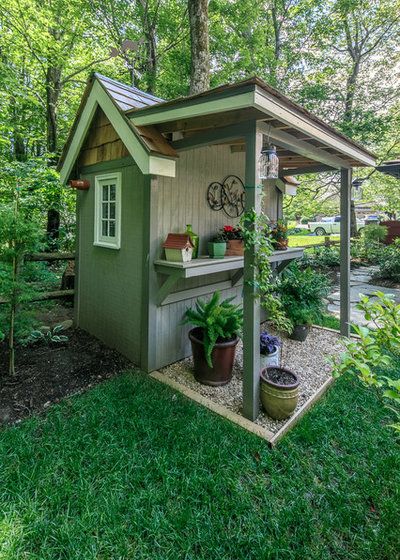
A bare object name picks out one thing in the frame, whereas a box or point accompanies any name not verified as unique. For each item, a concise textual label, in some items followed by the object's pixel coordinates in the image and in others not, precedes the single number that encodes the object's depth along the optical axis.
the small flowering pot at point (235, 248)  3.70
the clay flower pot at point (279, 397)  2.56
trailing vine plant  2.47
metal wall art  3.90
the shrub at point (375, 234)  11.16
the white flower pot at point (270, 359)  3.17
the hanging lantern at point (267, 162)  2.50
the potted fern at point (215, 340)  3.10
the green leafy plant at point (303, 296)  4.43
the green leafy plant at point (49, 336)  3.98
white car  20.19
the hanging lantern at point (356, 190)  4.82
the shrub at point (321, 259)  9.65
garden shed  2.54
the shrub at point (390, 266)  8.13
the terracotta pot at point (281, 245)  4.47
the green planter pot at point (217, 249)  3.48
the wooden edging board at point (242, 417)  2.43
